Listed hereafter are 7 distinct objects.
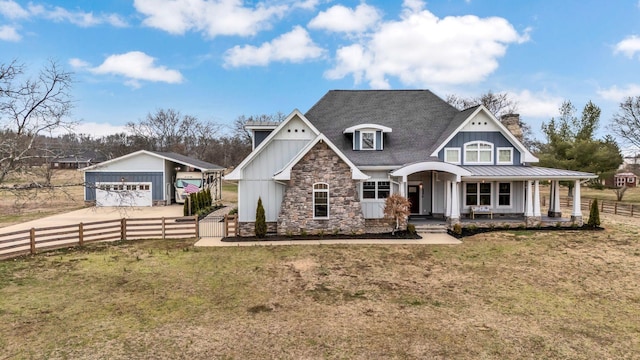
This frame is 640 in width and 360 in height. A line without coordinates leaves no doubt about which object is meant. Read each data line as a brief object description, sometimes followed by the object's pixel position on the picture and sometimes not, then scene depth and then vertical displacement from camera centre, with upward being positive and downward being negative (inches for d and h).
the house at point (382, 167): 624.7 +14.9
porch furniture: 732.0 -78.0
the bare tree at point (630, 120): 1358.3 +222.6
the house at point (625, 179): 1809.5 -30.3
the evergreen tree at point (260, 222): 611.2 -86.4
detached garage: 1104.2 +1.5
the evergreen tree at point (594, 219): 685.9 -92.4
